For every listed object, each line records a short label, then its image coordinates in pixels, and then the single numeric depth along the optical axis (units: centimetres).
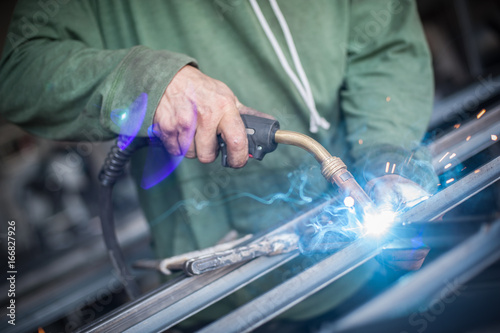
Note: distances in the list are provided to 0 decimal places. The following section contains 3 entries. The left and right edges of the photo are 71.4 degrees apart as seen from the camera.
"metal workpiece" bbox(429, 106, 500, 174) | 89
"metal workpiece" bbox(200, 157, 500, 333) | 67
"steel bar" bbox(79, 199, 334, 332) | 67
